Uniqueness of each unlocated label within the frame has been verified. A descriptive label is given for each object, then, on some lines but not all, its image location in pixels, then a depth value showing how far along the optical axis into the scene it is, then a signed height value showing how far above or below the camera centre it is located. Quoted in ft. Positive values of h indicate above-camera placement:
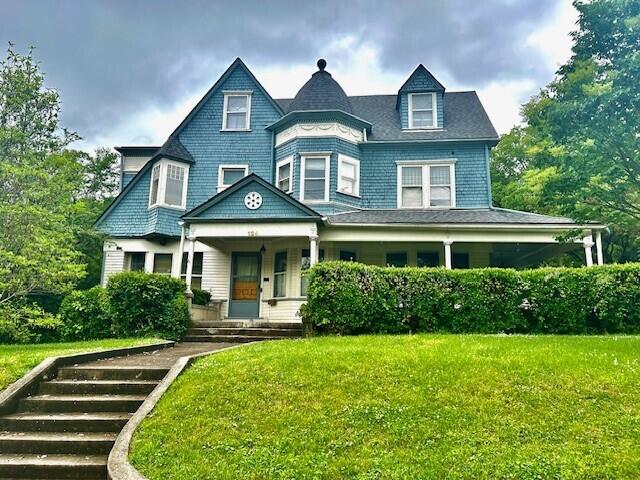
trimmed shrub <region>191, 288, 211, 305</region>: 47.38 +0.23
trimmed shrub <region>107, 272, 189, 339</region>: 39.04 -0.80
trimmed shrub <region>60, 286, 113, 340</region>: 41.09 -1.95
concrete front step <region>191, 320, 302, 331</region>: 41.22 -2.14
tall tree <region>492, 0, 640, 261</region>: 25.84 +10.95
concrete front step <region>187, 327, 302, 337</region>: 40.02 -2.72
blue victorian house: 45.50 +12.37
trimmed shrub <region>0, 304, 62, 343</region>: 31.53 -1.77
